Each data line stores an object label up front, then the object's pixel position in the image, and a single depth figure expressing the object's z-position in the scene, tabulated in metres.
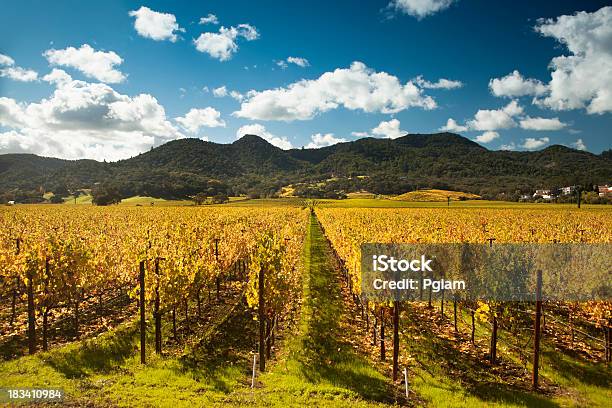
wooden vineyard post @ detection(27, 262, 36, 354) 11.62
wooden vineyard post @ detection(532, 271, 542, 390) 9.45
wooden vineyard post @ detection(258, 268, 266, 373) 10.70
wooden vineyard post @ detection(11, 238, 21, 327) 14.37
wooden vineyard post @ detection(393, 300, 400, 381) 10.07
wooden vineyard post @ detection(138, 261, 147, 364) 11.16
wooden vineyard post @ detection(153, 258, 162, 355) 11.87
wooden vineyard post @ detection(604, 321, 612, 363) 11.03
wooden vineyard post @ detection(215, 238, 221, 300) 17.90
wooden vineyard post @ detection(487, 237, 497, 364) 10.95
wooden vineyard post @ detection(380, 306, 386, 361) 11.40
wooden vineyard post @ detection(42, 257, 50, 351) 11.88
